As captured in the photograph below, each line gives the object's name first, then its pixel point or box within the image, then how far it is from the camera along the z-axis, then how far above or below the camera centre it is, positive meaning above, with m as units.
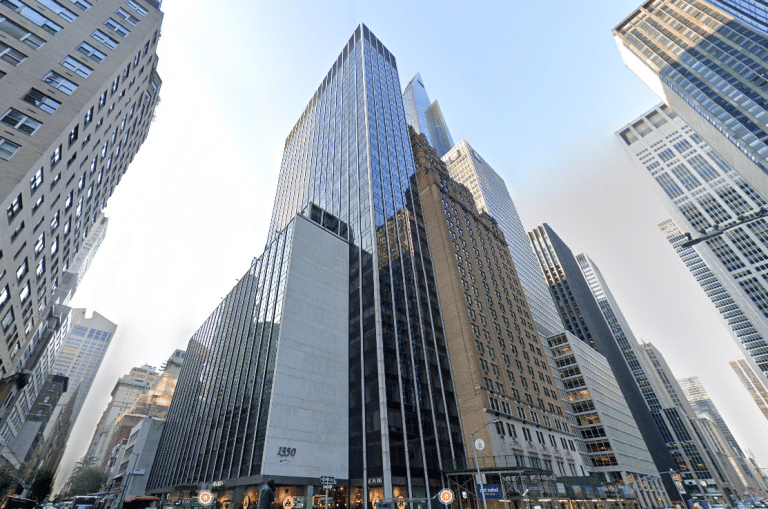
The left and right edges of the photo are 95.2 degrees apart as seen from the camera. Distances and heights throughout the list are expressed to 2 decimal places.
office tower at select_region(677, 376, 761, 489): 179.35 +19.91
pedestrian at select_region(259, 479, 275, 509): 19.08 +0.99
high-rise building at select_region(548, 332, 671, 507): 78.56 +14.42
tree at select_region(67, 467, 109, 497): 97.94 +11.51
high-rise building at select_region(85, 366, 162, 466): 177.61 +41.16
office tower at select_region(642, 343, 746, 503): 133.50 +8.26
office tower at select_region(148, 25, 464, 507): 38.78 +17.99
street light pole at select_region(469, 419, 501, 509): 31.55 +1.06
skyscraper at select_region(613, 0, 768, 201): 81.75 +91.93
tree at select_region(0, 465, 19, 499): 52.50 +7.53
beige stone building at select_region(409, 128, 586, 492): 48.31 +21.72
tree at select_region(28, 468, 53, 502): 75.12 +8.79
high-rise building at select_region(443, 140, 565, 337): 109.69 +85.12
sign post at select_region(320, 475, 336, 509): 28.55 +2.23
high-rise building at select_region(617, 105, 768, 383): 118.81 +81.62
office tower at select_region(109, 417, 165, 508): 81.81 +14.39
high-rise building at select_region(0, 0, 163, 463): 28.50 +32.31
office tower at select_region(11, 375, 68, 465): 98.68 +27.83
